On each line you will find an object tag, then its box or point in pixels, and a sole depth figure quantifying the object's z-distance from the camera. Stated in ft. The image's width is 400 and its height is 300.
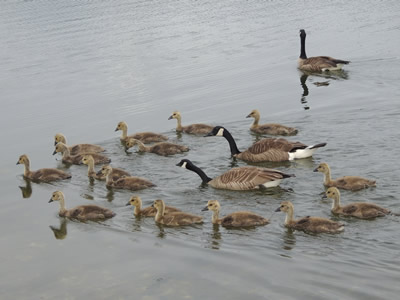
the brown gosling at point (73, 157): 53.26
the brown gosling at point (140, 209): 42.39
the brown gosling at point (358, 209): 39.27
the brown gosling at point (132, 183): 47.09
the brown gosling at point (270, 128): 56.80
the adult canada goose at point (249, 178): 45.50
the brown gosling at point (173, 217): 40.73
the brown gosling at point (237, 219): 39.42
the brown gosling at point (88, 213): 42.28
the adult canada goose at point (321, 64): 75.31
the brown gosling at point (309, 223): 37.78
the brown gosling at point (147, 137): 57.36
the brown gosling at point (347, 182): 43.73
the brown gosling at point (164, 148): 54.08
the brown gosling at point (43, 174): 50.49
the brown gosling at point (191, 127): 57.82
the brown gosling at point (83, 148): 55.16
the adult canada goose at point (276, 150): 50.71
